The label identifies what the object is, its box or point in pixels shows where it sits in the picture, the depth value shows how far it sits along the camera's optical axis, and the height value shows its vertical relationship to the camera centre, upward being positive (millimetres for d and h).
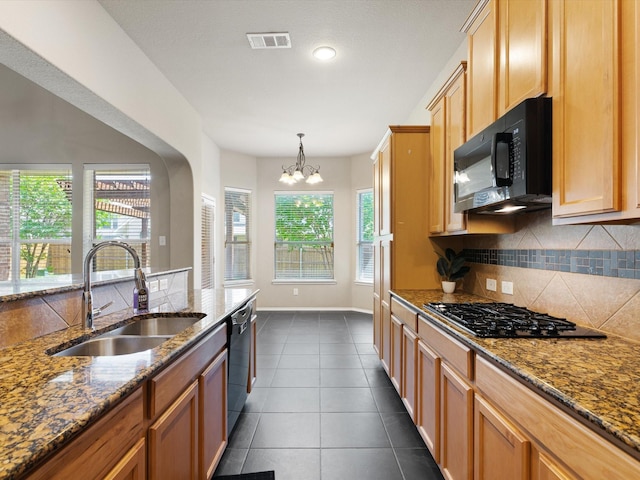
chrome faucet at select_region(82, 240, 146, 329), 1555 -267
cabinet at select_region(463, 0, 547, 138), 1373 +903
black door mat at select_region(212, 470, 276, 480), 1841 -1310
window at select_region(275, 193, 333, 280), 6223 +213
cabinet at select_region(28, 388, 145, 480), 725 -525
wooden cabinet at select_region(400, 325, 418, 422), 2168 -881
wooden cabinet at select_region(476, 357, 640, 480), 734 -506
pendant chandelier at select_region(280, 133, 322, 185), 4625 +1327
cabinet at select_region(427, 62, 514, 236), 2107 +603
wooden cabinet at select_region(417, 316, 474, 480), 1411 -780
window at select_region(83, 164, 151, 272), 4332 +479
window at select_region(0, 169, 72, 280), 4320 +292
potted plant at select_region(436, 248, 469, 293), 2648 -203
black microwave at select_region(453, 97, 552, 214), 1321 +370
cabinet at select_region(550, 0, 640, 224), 972 +440
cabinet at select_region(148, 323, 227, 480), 1150 -720
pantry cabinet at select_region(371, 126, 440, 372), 2814 +278
